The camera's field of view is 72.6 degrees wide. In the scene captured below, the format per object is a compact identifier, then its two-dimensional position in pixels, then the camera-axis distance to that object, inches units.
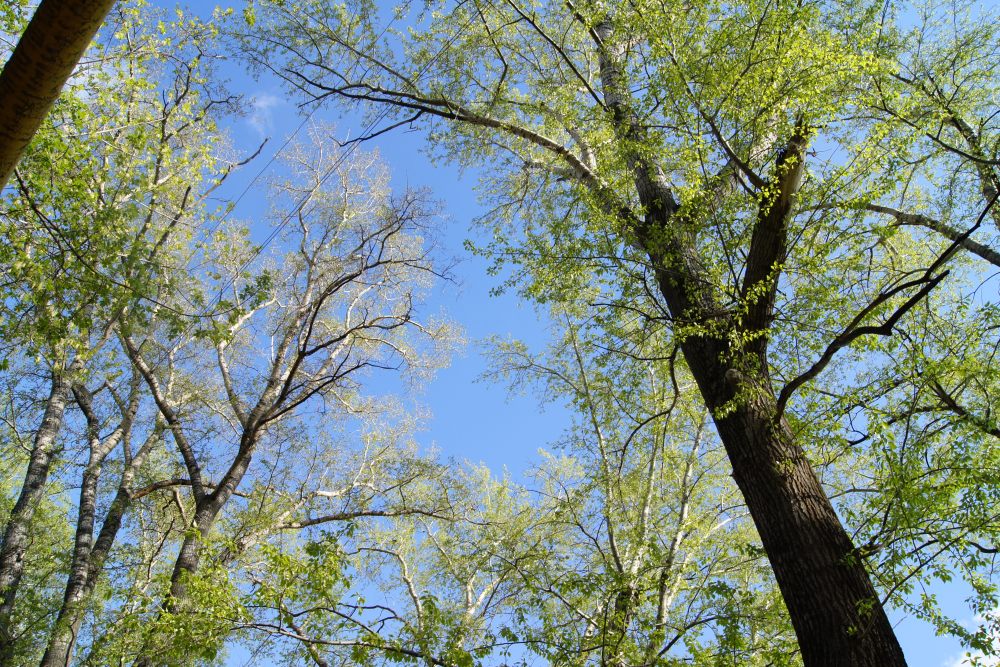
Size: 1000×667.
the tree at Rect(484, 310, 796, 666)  220.4
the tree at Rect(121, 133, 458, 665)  348.8
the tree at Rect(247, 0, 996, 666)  168.2
